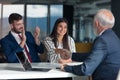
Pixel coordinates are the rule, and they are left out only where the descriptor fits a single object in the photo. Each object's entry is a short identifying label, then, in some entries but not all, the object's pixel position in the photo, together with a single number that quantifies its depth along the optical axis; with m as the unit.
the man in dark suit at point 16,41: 3.93
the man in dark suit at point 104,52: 2.77
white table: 2.77
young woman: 4.19
